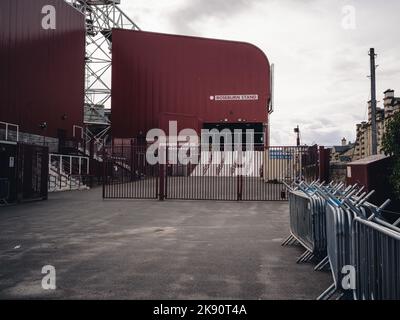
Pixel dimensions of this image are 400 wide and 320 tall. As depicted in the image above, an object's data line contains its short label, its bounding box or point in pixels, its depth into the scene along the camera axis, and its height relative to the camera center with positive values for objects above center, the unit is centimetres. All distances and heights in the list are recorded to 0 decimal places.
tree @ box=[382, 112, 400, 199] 824 +72
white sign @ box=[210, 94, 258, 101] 3488 +719
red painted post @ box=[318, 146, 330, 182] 1566 +27
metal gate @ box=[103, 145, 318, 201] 1709 -62
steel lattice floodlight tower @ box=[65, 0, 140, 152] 4730 +1512
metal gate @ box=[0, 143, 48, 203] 1527 -4
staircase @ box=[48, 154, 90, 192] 2288 -19
